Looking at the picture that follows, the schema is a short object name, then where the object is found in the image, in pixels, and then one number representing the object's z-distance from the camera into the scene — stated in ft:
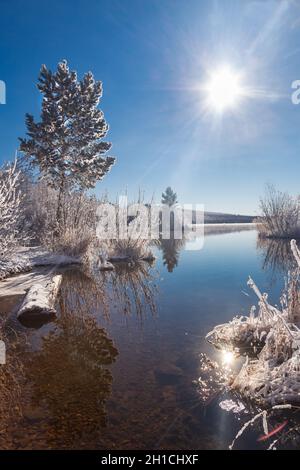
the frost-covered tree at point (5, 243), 27.14
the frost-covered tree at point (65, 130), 72.02
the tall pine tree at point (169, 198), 206.28
